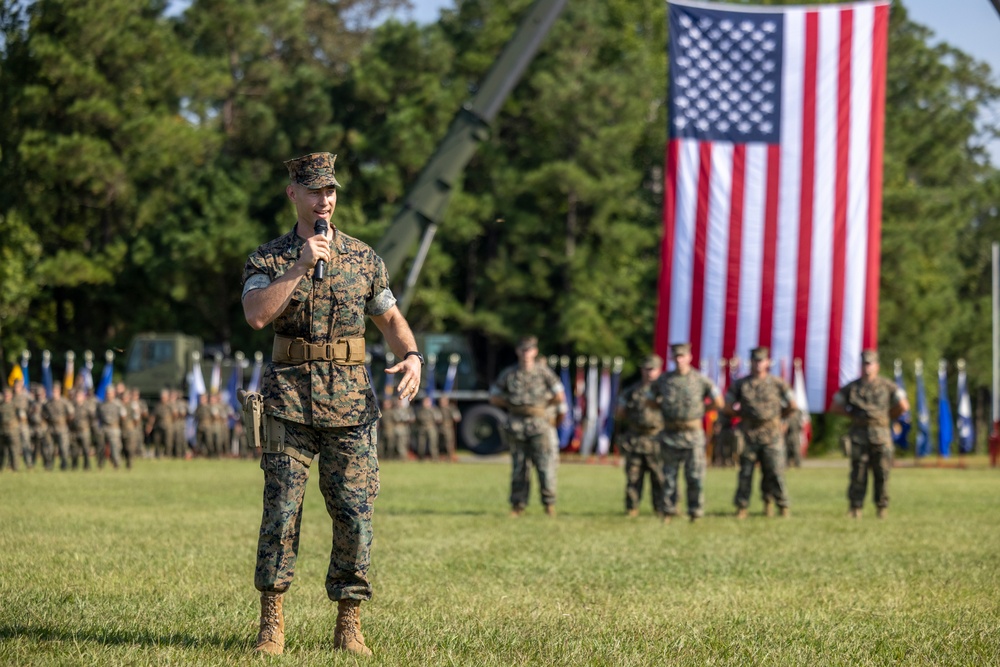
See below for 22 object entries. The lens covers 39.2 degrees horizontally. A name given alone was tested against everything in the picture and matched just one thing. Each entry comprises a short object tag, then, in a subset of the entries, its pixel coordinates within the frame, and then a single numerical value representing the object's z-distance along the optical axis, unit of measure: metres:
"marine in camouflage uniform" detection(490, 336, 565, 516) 16.70
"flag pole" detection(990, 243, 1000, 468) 36.50
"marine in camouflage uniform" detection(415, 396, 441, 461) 36.84
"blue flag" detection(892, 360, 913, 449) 36.38
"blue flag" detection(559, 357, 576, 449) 40.16
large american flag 27.69
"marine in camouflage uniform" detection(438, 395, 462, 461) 37.28
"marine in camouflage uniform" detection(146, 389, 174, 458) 36.16
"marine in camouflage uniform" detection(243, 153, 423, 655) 6.29
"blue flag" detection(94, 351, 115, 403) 36.15
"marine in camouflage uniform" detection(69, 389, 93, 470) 29.55
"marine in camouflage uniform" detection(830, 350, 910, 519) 17.20
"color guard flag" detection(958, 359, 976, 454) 38.75
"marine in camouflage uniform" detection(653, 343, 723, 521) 16.19
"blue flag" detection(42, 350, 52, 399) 38.06
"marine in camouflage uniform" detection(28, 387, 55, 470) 29.44
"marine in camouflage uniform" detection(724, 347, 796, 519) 17.25
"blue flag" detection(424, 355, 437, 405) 40.03
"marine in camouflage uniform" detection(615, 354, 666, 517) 17.20
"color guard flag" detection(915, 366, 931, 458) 39.28
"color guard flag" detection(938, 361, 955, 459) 38.47
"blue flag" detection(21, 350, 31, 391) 38.67
